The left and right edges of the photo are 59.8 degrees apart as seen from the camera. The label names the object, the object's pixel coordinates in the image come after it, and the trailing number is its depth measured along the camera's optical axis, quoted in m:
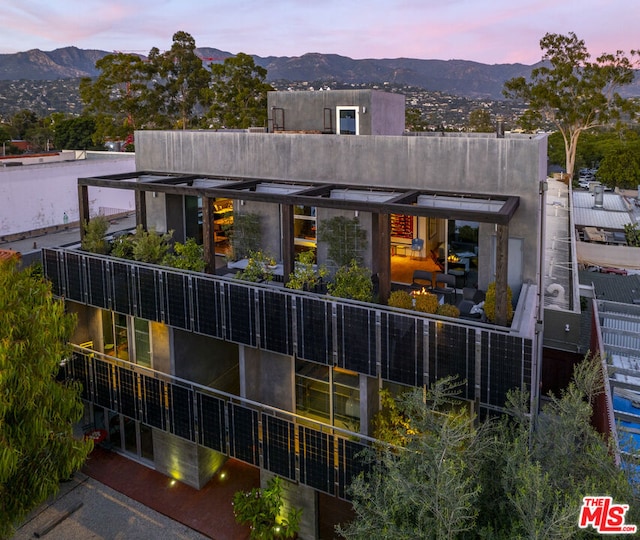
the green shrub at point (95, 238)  14.49
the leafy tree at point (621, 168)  55.50
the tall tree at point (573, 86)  44.19
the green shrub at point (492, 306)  10.20
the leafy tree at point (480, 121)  81.44
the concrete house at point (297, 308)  10.32
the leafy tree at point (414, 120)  70.50
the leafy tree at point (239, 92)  49.88
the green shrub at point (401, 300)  10.77
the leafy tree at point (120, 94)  53.19
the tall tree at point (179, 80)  54.84
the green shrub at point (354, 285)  11.27
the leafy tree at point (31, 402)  8.84
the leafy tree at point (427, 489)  6.27
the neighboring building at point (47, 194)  29.38
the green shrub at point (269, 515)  12.88
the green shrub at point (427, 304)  10.43
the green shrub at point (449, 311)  10.35
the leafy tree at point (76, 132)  60.67
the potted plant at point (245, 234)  14.65
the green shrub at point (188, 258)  13.38
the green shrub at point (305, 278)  11.95
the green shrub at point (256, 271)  12.55
